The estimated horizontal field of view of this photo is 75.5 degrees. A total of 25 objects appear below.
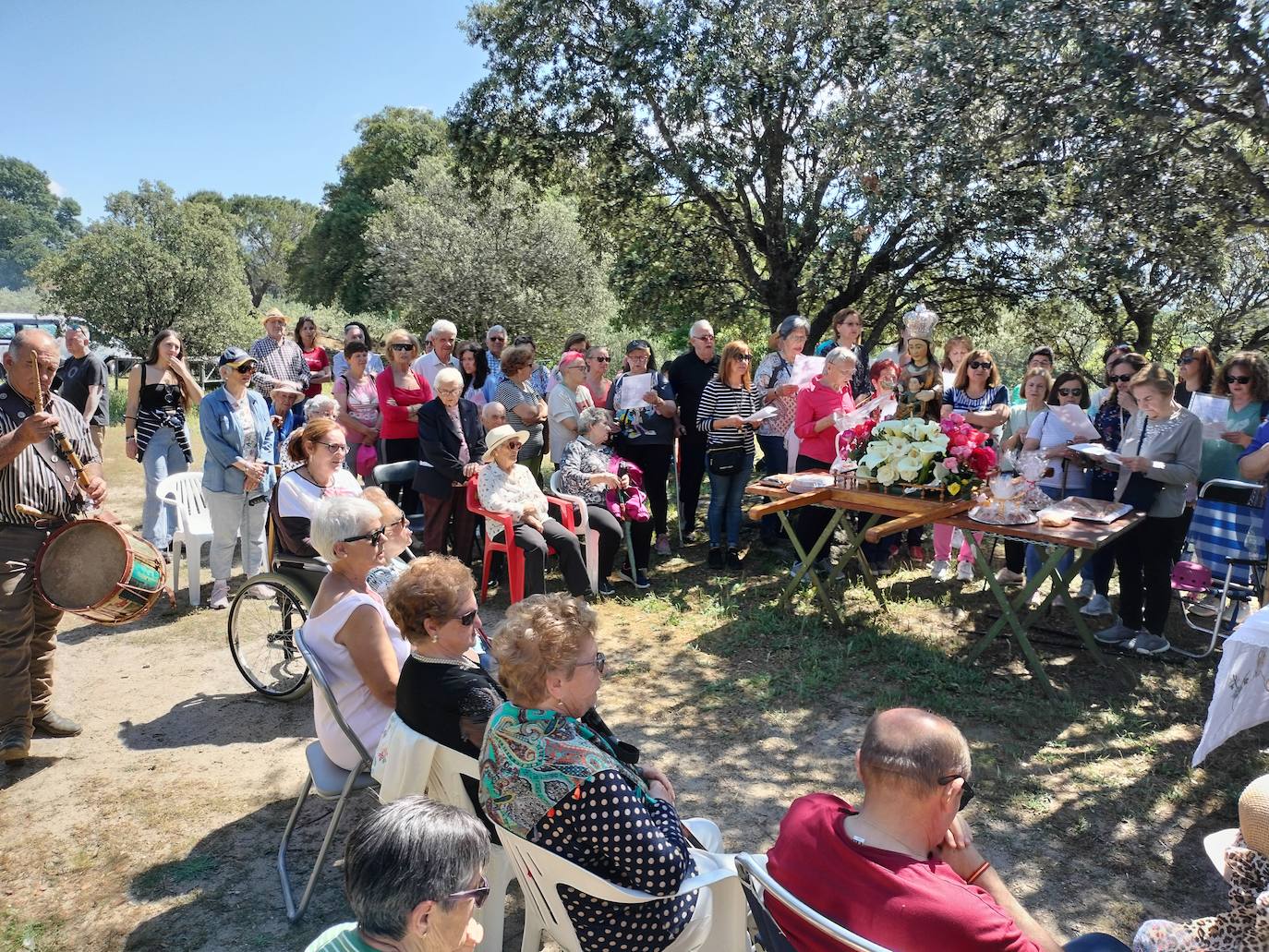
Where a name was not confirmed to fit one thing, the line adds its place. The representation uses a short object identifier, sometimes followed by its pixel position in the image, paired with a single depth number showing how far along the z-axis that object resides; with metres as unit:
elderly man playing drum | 3.70
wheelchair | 4.32
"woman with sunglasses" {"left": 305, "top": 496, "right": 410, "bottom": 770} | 2.96
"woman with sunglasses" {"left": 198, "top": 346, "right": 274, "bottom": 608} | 5.79
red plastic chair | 5.76
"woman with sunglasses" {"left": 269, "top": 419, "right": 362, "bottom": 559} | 4.39
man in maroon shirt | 1.61
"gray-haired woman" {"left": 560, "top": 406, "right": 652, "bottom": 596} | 6.33
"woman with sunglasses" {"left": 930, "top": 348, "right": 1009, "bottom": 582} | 6.50
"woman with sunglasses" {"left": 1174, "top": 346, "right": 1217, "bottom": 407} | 6.23
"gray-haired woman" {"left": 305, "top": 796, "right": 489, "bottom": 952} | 1.55
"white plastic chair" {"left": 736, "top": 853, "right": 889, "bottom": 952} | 1.61
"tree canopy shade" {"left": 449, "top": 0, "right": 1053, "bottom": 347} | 8.45
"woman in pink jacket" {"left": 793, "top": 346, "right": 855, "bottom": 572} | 6.13
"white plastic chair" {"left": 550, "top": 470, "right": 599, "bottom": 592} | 6.29
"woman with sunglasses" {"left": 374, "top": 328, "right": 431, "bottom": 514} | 7.13
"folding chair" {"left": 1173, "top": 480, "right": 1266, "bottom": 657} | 5.13
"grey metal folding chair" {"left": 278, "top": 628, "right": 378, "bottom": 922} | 2.81
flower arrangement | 4.85
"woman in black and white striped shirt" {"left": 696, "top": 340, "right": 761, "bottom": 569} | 6.75
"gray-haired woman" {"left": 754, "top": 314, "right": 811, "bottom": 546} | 7.09
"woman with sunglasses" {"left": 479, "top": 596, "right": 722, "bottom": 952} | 1.95
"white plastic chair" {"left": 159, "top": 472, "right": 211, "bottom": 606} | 5.95
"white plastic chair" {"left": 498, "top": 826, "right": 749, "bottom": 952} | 1.95
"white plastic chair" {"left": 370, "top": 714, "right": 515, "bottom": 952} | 2.52
